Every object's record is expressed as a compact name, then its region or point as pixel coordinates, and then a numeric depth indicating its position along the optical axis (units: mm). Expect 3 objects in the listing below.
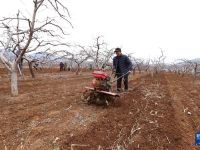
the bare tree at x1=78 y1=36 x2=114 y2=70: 10117
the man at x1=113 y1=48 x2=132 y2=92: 5273
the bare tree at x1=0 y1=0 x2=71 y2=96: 3645
